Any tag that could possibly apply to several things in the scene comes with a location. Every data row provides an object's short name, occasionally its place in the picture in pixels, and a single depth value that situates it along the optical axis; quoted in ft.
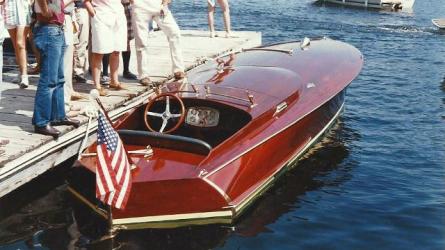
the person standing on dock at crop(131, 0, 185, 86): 25.35
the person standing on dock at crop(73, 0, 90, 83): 24.21
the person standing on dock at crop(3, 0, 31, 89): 23.52
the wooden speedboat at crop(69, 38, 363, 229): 16.57
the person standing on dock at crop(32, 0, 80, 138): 18.57
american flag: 15.51
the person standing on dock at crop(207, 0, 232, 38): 37.44
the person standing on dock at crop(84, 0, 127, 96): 22.81
